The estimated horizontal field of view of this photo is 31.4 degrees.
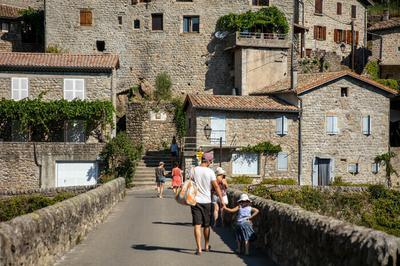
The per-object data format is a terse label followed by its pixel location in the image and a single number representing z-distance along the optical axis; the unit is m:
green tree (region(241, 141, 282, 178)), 42.34
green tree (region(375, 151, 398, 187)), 44.72
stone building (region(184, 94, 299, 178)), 41.88
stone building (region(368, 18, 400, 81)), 60.81
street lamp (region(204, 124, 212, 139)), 41.34
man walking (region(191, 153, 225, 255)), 13.47
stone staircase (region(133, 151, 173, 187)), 39.75
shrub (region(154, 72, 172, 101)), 50.41
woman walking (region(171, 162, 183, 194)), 29.84
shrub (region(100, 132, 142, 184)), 39.41
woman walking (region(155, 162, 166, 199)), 30.36
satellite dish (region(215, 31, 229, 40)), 52.56
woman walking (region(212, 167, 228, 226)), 17.58
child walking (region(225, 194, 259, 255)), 13.60
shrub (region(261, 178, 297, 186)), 38.96
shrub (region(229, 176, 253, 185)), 39.19
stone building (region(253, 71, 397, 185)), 43.97
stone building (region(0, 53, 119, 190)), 40.06
